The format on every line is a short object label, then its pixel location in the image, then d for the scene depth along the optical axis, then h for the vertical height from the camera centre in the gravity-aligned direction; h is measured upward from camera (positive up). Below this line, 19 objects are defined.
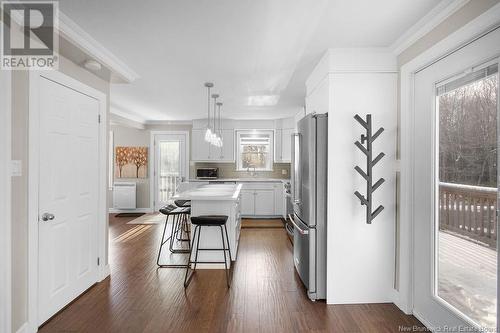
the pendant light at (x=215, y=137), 4.06 +0.45
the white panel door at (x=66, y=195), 2.26 -0.29
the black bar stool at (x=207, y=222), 3.06 -0.66
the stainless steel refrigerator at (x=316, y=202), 2.63 -0.36
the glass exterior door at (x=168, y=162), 7.21 +0.07
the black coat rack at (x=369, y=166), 2.41 +0.00
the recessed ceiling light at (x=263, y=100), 4.56 +1.18
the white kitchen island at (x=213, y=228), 3.44 -0.77
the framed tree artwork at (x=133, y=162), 7.16 +0.07
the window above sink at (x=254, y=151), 6.97 +0.38
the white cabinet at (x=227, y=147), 6.75 +0.46
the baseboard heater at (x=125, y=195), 6.99 -0.80
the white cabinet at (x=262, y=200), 6.37 -0.83
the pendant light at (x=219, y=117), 4.56 +1.16
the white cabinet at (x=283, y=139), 6.54 +0.65
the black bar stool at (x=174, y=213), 3.53 -0.65
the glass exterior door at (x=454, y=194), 1.66 -0.20
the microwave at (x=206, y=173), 6.79 -0.21
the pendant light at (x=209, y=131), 3.82 +0.49
